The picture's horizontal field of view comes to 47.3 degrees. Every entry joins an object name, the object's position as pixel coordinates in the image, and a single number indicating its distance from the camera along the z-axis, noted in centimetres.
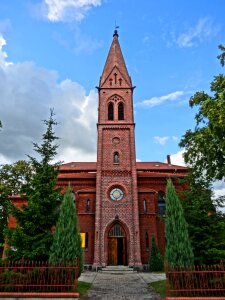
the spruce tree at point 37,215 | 1155
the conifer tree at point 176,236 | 1081
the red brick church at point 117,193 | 2264
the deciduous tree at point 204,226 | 1221
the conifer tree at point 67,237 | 1126
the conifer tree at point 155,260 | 2030
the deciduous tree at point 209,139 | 1241
